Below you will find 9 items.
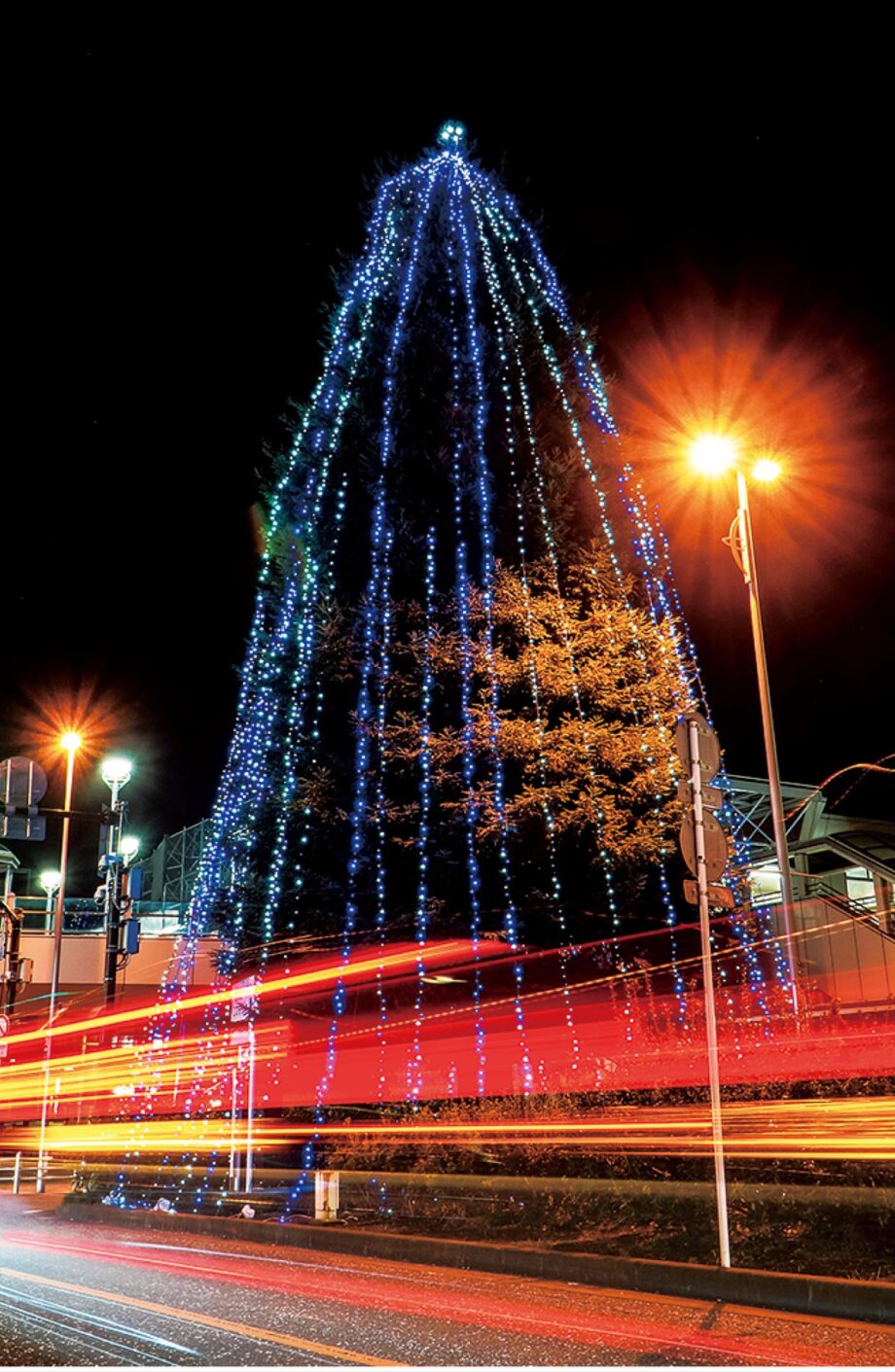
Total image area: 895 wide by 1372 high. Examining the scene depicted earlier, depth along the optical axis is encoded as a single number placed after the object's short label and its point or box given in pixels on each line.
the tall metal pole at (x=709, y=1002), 8.91
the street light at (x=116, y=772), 23.59
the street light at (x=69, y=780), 28.94
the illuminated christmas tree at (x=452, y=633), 15.23
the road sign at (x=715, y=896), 9.82
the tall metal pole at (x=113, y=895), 22.41
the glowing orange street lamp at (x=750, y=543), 16.62
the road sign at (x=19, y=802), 16.30
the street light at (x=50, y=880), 44.84
